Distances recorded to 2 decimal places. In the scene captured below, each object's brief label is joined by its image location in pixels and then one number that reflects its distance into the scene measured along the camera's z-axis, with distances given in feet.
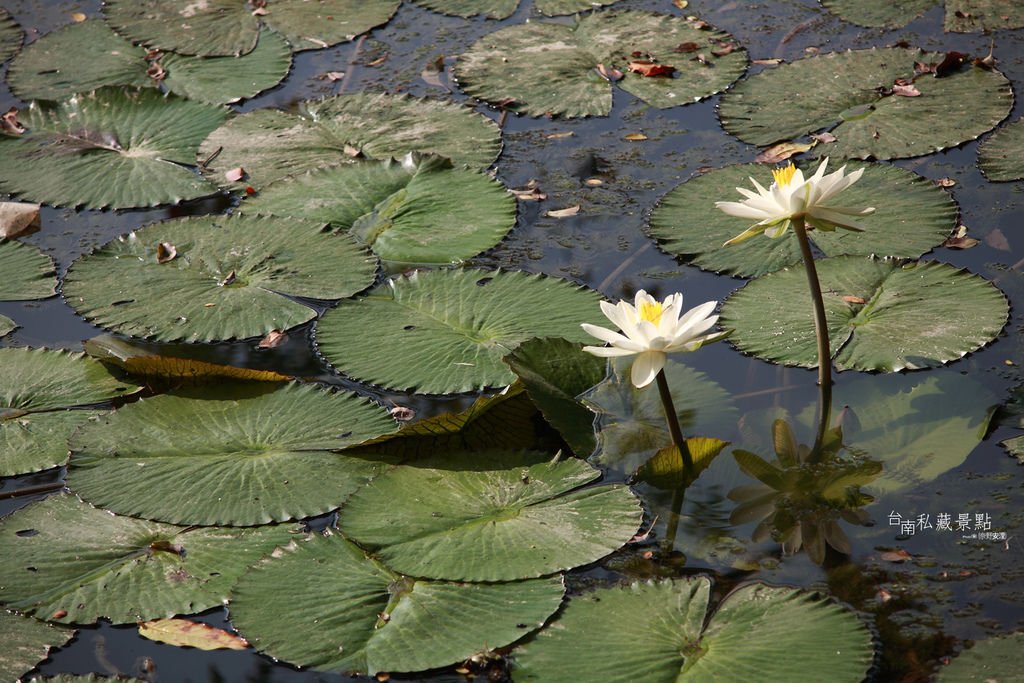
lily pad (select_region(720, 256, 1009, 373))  18.06
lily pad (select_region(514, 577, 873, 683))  13.14
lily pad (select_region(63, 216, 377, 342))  20.38
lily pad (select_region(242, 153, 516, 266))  21.91
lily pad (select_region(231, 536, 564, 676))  13.92
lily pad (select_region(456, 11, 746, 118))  26.45
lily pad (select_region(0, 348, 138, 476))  17.78
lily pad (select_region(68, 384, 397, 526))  16.37
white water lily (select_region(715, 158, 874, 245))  15.80
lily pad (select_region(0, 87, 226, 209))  24.52
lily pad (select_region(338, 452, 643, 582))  14.94
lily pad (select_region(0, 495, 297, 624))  14.98
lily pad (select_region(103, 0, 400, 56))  29.66
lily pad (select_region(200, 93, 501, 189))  24.89
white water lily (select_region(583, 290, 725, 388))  14.88
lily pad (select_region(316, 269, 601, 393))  18.53
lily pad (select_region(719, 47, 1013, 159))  23.72
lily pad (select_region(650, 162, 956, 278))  20.56
